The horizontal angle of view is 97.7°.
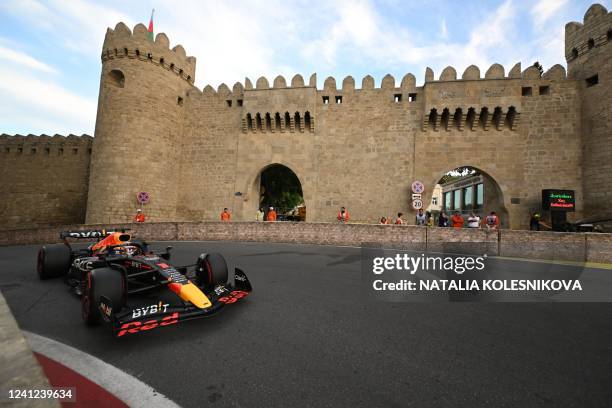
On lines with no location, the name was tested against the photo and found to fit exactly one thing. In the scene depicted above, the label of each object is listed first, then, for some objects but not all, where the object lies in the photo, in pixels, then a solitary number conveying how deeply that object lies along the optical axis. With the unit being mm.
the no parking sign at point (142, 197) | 15125
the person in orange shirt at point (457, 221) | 11441
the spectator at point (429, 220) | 13443
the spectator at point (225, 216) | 13969
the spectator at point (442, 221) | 13906
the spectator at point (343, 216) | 13031
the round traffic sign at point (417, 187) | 14305
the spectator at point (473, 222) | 11062
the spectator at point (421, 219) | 12625
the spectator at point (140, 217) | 12821
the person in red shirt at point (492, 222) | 11766
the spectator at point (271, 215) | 13553
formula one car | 2442
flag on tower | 16150
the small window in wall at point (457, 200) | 34062
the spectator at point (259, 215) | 15816
